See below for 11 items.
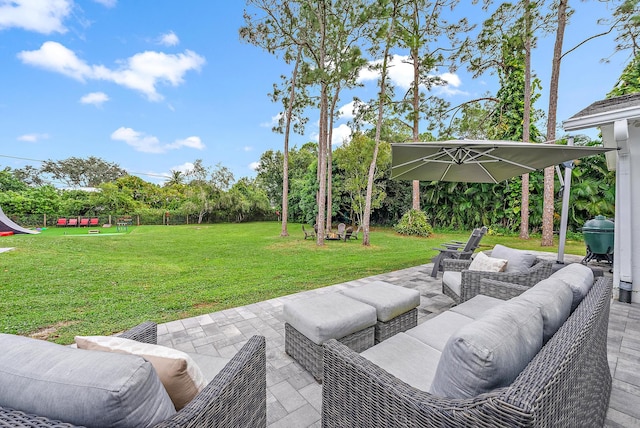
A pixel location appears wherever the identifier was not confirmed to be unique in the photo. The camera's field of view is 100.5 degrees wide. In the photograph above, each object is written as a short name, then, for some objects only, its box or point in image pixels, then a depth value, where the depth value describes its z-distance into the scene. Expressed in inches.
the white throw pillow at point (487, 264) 139.8
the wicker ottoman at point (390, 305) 102.4
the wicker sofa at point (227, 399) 30.9
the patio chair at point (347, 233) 463.2
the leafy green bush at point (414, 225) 526.9
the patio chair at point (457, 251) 208.4
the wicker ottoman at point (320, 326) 87.8
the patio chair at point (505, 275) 124.8
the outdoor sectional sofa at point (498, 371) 35.8
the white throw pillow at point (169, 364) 43.3
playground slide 516.8
